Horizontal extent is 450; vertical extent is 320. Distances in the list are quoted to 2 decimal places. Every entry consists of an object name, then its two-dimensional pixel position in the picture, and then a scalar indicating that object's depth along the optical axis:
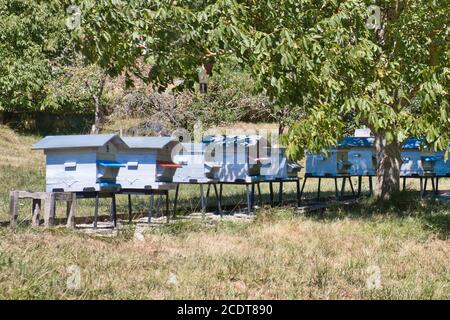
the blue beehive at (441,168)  20.17
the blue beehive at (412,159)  20.20
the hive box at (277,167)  16.66
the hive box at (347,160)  18.88
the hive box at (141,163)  14.16
